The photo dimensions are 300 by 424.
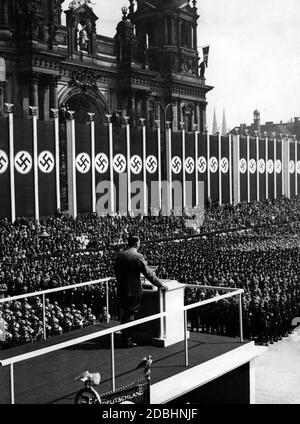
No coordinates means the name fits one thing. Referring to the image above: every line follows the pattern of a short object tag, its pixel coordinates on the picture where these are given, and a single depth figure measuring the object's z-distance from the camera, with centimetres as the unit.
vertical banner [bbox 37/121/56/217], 3744
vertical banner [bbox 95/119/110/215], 4108
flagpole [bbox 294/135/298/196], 6297
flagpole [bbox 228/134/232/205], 5250
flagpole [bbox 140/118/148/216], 4465
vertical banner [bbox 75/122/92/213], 3962
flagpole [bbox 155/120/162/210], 4566
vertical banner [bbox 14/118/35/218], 3588
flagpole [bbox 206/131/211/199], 5000
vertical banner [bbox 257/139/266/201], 5650
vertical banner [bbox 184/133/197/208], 4812
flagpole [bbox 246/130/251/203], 5469
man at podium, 835
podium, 840
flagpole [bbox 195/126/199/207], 4888
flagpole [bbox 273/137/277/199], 5878
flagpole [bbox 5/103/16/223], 3528
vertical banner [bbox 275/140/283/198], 5956
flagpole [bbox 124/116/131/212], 4322
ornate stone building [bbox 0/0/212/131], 4744
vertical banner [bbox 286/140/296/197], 6184
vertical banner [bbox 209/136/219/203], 5072
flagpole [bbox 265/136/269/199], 5747
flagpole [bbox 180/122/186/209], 4756
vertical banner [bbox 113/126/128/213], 4247
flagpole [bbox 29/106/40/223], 3678
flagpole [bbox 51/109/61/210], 3830
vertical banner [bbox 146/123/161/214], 4519
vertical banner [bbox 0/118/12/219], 3497
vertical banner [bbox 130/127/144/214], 4384
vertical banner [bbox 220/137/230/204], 5197
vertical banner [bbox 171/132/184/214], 4688
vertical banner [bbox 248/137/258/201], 5519
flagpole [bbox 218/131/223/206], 5131
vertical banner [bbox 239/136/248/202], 5397
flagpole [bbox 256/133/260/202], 5594
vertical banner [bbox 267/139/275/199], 5797
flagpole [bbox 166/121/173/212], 4615
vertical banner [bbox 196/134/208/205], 4938
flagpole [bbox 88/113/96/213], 4053
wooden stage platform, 676
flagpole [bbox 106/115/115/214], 4184
